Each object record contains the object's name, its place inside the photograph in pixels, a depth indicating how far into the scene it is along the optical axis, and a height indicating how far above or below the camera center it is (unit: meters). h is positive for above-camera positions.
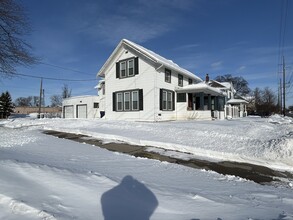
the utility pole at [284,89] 45.01 +4.35
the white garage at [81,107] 30.61 +0.81
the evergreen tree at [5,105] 53.78 +1.88
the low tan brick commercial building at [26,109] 90.04 +1.52
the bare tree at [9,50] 14.44 +3.95
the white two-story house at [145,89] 20.27 +2.23
